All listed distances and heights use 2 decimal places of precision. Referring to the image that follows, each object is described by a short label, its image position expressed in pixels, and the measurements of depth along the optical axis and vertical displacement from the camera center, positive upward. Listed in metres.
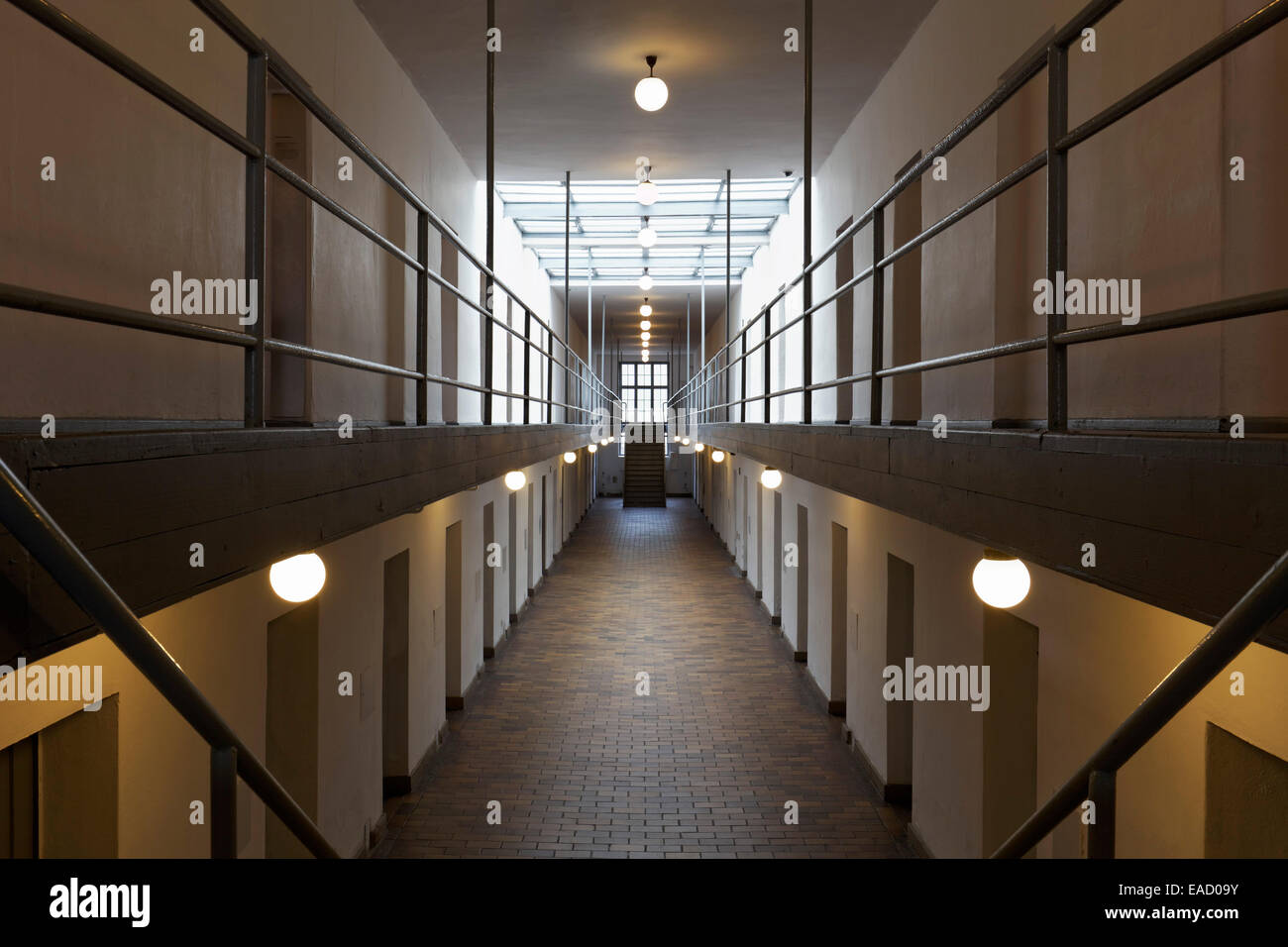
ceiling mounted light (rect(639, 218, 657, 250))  12.22 +2.81
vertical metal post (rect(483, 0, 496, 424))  5.52 +1.43
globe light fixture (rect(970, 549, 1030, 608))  3.63 -0.49
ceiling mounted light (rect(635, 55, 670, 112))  7.26 +2.79
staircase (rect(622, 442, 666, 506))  28.34 -1.02
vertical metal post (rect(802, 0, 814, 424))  5.27 +1.40
